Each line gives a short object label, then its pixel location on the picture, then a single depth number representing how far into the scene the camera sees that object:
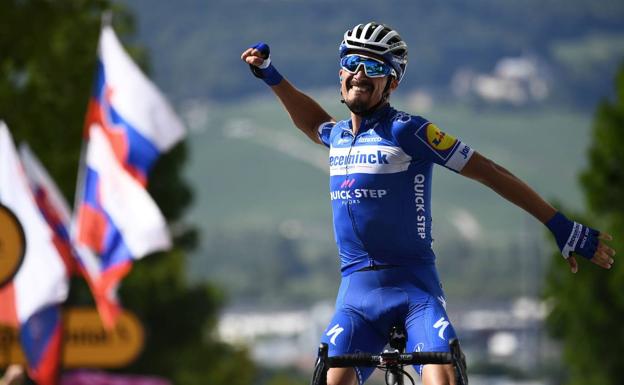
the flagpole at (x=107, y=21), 27.38
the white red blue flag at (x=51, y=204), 24.28
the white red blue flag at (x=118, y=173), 23.75
